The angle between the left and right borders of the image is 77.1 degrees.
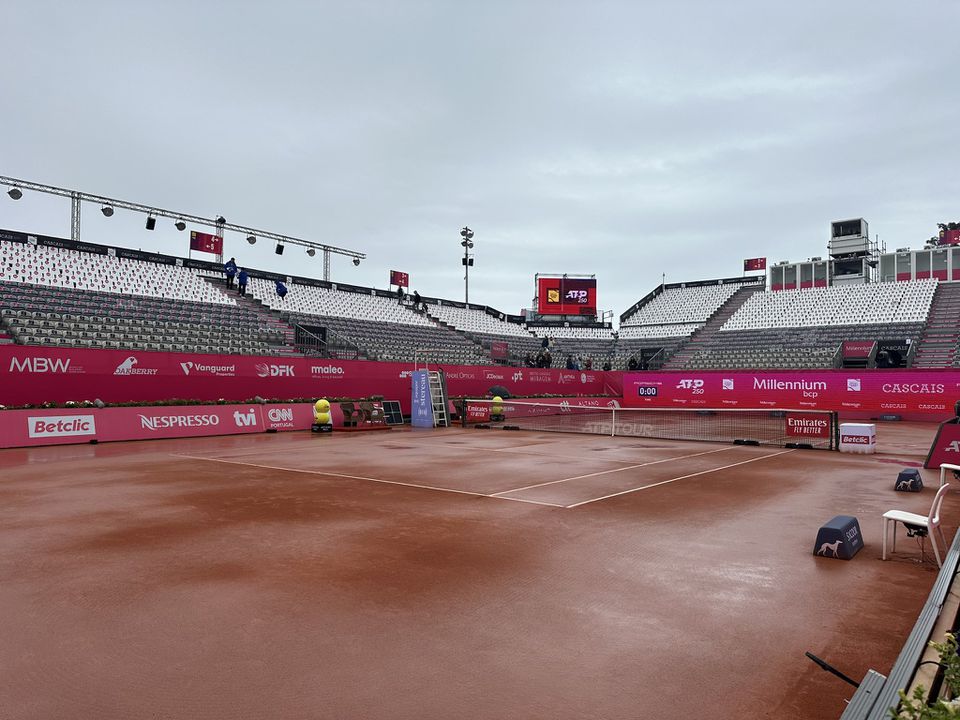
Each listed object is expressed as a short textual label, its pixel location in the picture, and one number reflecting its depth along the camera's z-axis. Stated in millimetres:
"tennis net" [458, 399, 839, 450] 21547
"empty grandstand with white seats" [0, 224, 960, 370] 29812
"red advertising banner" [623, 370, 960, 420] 31156
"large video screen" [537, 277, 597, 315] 65188
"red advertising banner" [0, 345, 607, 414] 20922
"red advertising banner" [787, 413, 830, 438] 21297
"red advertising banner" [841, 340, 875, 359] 40656
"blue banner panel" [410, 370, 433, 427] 28234
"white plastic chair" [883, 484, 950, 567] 6314
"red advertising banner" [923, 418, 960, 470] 13664
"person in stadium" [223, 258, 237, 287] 39562
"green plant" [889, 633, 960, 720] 2296
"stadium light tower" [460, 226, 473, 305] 64688
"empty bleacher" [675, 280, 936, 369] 42344
